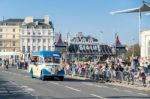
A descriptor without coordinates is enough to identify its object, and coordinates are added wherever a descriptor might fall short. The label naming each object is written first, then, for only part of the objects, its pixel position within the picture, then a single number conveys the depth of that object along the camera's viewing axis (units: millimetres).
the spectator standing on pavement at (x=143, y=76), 25995
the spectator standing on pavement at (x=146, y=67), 28184
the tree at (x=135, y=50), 105990
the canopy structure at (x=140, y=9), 30287
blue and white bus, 32943
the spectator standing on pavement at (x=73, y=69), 42644
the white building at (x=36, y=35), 147433
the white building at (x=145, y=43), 42824
